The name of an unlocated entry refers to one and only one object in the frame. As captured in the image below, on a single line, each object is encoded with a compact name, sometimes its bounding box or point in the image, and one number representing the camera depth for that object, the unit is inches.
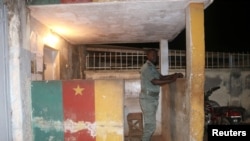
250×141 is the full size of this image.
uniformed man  195.3
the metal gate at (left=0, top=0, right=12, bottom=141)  156.6
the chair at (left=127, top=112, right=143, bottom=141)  264.6
